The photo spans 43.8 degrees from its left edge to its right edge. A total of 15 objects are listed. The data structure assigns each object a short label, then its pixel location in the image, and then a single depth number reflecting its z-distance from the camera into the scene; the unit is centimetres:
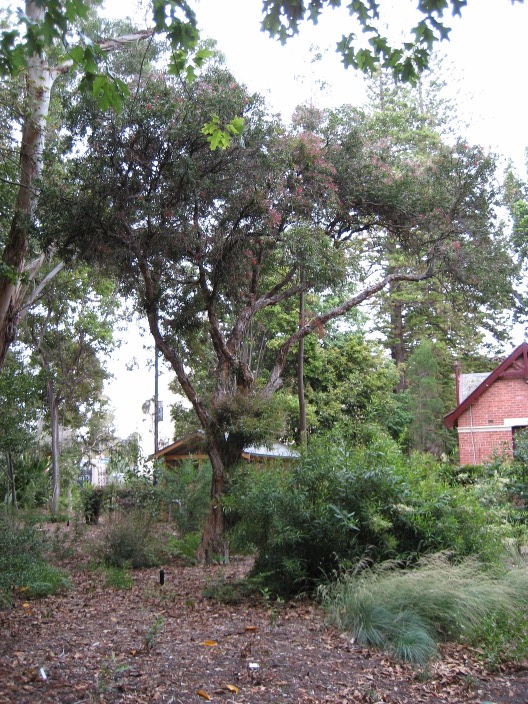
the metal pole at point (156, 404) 2683
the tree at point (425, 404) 2848
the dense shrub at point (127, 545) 1158
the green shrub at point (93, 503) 1784
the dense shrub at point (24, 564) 734
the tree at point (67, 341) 2406
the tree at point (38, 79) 472
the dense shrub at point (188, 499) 1461
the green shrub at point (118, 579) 972
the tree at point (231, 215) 1096
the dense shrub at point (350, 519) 749
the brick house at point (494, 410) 2159
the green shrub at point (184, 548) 1250
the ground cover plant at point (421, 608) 570
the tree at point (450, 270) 1395
